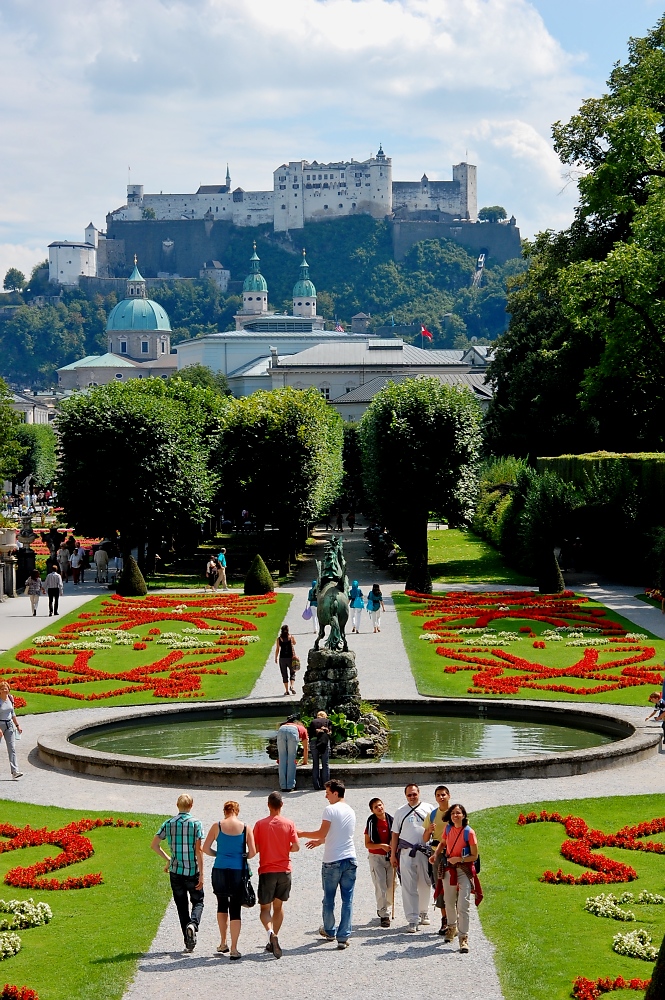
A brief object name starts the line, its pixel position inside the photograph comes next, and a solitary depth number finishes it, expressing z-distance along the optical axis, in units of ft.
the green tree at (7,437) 204.85
